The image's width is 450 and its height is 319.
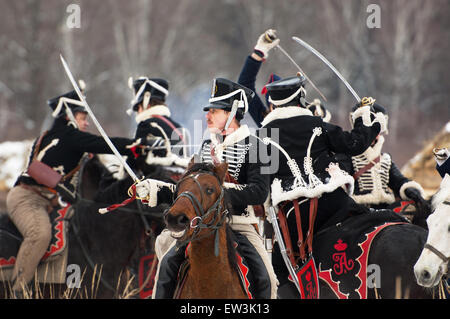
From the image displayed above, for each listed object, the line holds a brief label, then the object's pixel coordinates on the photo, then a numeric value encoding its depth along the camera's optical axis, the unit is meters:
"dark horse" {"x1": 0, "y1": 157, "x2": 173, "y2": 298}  15.30
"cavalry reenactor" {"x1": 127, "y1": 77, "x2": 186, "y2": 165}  15.73
